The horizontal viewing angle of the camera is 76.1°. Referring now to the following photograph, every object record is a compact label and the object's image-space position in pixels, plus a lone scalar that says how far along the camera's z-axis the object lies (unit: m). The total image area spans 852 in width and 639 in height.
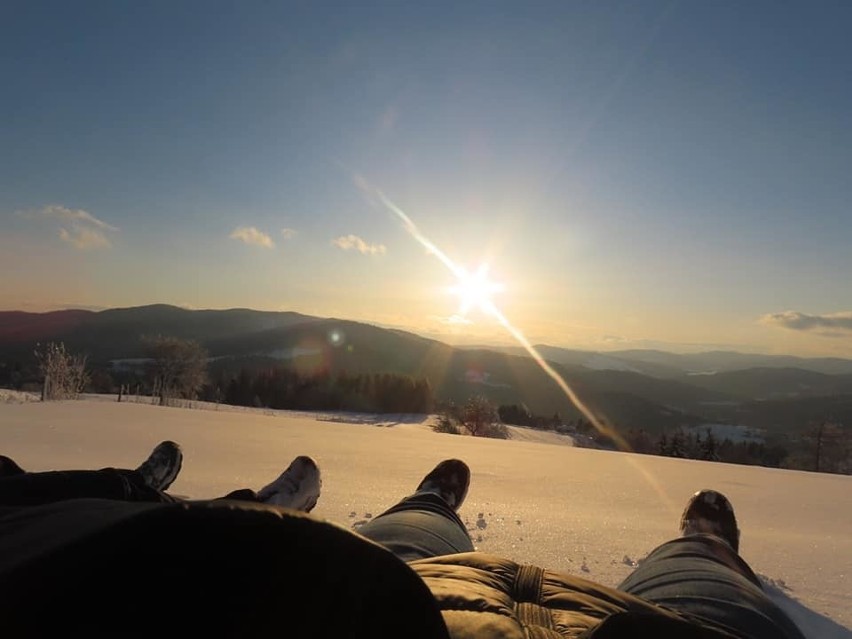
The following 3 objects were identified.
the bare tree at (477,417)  26.86
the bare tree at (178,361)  32.53
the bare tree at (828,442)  26.12
